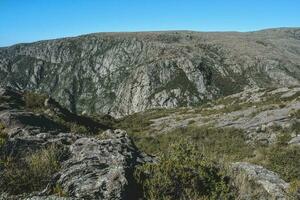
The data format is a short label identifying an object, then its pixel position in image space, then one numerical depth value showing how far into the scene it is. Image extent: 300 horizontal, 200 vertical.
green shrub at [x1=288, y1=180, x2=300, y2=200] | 7.69
